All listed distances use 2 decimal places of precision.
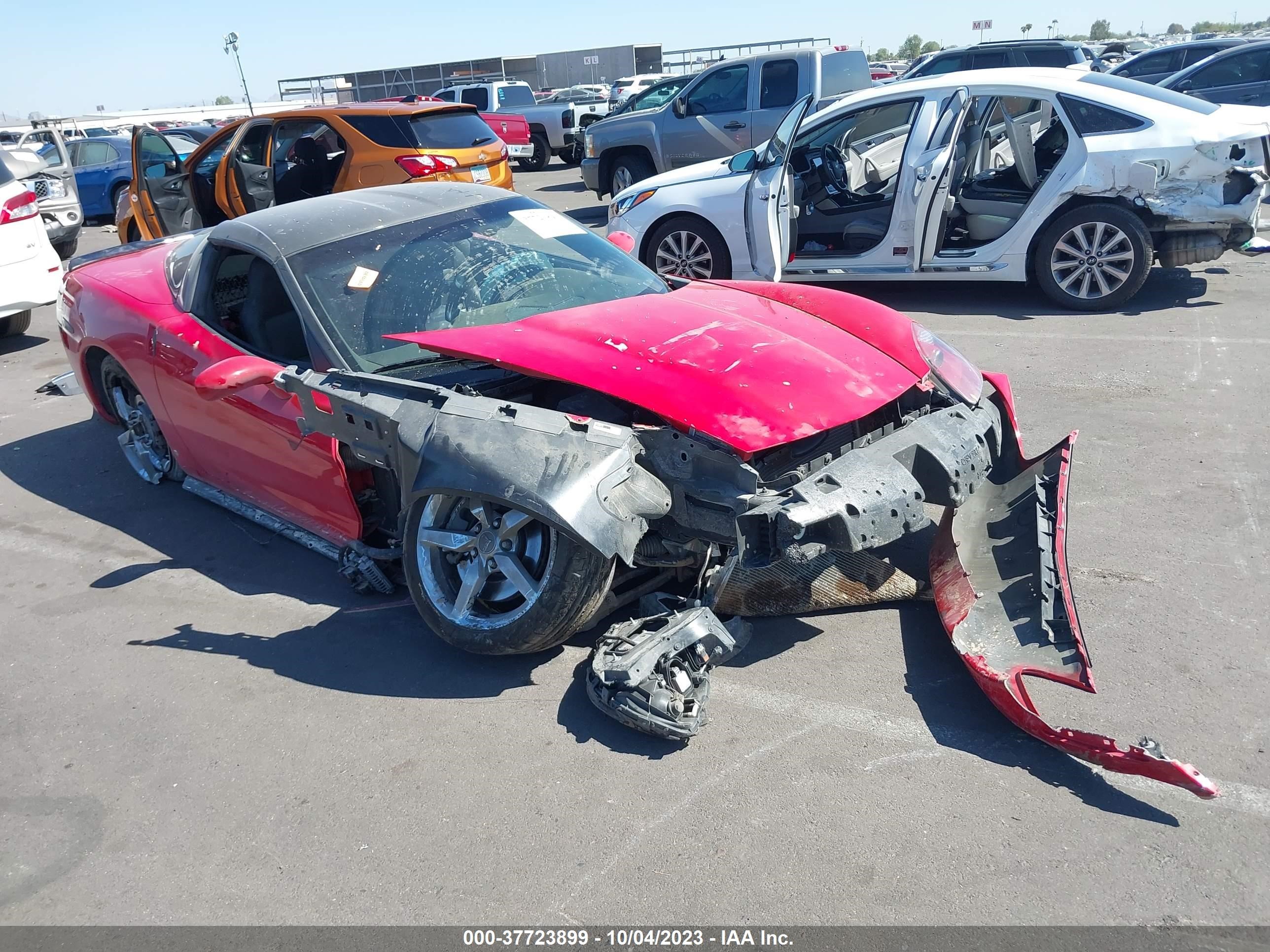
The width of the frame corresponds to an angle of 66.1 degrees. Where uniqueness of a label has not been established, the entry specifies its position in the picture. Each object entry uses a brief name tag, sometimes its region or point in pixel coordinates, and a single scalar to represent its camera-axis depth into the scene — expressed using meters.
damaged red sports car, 3.12
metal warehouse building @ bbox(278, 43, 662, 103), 41.50
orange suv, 9.84
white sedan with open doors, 6.98
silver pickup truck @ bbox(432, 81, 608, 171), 20.36
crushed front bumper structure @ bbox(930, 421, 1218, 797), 2.67
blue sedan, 16.98
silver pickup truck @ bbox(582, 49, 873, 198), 12.95
